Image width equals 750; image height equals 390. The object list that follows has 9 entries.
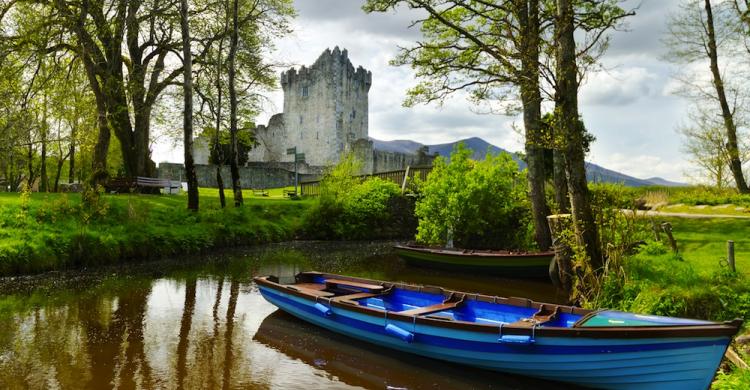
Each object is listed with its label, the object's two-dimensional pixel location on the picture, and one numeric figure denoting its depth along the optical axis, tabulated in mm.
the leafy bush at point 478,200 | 16797
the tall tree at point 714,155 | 24500
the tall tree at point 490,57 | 12716
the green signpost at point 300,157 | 53819
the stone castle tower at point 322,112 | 55312
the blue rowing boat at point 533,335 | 5605
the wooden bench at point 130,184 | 21688
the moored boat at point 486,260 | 13320
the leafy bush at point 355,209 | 25062
